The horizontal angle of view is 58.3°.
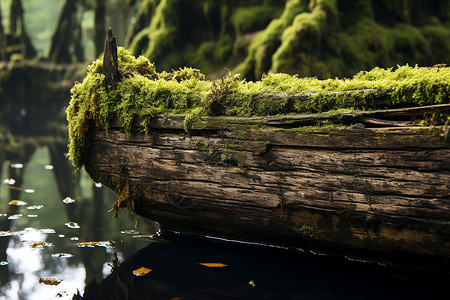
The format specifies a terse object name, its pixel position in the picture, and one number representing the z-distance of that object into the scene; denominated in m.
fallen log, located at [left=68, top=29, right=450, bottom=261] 2.77
